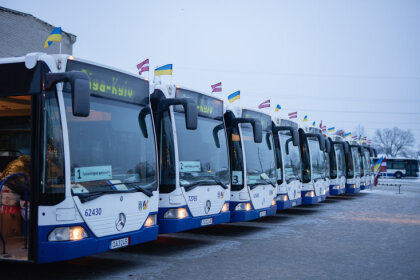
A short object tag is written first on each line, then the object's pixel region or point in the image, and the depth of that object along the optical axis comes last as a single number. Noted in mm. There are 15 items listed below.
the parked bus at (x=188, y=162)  8750
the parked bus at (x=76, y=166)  6109
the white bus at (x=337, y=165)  21234
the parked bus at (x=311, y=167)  16516
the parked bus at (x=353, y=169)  24375
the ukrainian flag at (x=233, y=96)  13148
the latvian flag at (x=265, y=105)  16117
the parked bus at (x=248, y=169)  11188
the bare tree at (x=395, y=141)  105438
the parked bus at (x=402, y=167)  60312
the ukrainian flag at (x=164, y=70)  10573
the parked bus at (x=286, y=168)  14102
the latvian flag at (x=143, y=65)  10375
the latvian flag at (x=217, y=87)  13062
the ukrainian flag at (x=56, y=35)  7715
